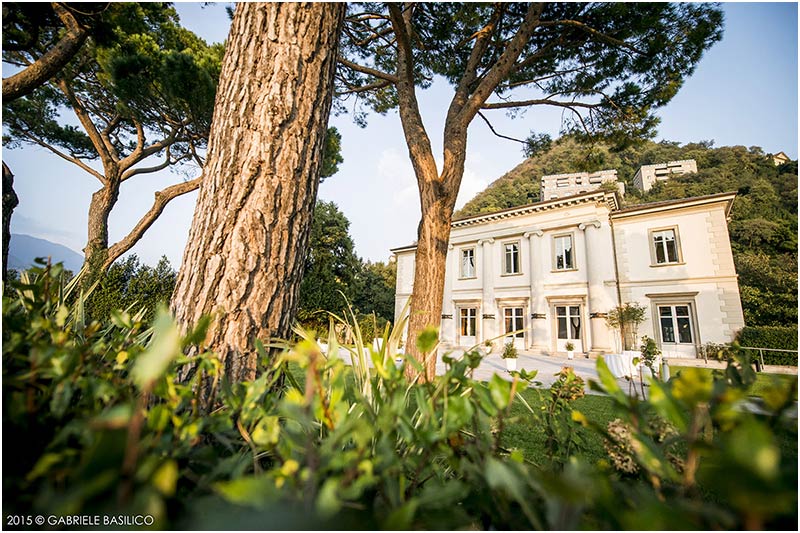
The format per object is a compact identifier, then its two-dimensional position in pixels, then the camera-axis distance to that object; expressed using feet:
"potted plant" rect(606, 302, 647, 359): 40.76
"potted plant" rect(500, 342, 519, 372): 30.28
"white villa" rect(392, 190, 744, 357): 40.04
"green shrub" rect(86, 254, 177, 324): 16.89
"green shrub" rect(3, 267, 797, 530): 0.78
